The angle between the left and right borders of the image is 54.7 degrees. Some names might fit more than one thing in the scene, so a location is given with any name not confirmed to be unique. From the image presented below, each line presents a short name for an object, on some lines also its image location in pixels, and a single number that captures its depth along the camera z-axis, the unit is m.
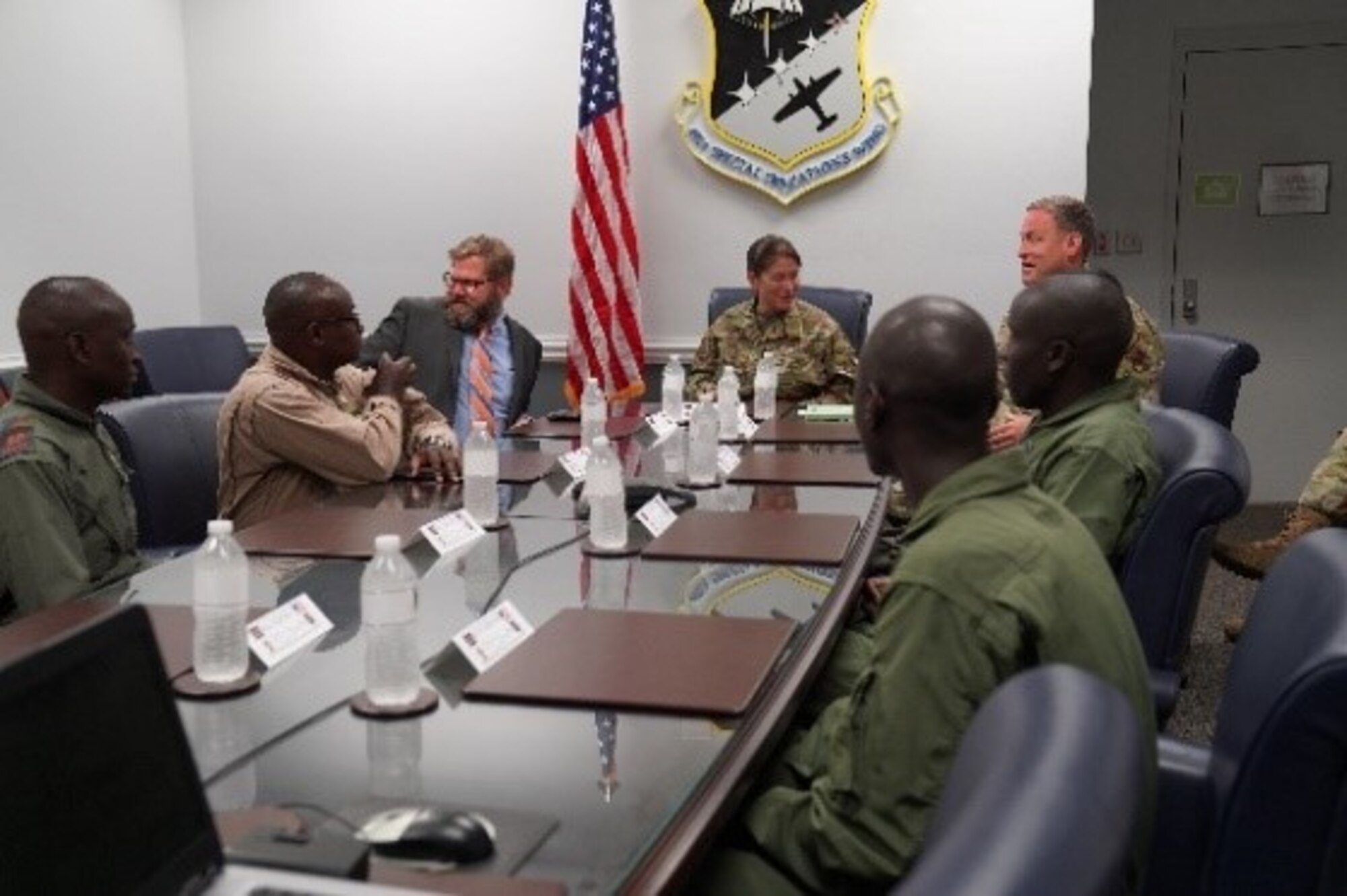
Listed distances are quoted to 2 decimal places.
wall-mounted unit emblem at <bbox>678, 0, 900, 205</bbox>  5.33
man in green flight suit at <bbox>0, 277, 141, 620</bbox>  2.09
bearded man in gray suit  4.34
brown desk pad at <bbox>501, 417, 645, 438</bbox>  3.65
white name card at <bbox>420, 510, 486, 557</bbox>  2.26
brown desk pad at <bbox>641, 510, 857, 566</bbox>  2.15
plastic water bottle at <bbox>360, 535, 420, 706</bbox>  1.47
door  6.12
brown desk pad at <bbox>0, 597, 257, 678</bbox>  1.59
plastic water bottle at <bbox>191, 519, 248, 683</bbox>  1.55
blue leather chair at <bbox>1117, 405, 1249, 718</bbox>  2.19
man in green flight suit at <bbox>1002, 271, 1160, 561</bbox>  2.27
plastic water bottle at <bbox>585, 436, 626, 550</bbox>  2.25
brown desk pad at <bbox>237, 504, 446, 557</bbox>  2.24
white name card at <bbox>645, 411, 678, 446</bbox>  3.51
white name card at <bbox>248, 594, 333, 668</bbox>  1.65
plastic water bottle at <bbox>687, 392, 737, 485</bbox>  2.84
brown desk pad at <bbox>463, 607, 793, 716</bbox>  1.45
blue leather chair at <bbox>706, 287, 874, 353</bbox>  4.97
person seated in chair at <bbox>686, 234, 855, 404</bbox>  4.61
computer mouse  1.08
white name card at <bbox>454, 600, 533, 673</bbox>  1.60
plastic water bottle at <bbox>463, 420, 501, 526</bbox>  2.53
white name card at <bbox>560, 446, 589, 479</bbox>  2.98
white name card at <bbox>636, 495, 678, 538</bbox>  2.36
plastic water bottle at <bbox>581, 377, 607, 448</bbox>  3.36
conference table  1.15
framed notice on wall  6.14
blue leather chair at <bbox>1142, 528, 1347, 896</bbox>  1.18
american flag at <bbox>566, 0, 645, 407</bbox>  5.25
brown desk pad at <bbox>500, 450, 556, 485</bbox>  2.95
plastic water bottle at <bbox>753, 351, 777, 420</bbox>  3.91
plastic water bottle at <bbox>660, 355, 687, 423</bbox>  3.85
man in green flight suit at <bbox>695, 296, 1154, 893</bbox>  1.24
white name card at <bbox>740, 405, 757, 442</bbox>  3.52
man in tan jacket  2.74
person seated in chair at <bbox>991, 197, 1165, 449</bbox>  3.78
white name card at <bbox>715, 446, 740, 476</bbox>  2.97
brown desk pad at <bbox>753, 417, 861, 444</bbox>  3.48
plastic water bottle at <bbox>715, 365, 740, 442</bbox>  3.46
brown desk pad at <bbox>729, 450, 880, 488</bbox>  2.87
